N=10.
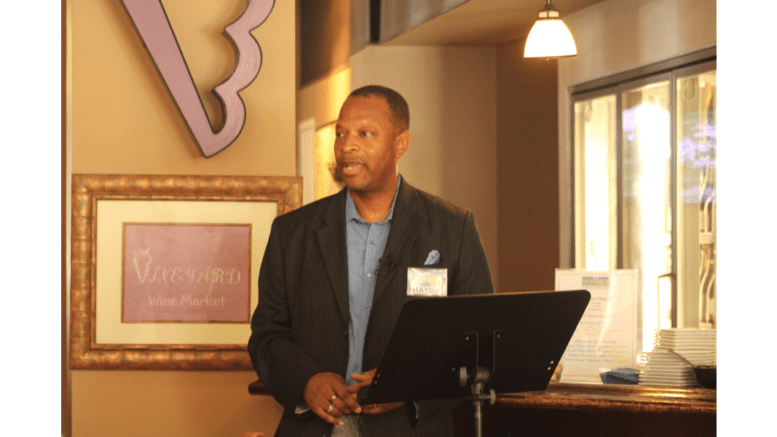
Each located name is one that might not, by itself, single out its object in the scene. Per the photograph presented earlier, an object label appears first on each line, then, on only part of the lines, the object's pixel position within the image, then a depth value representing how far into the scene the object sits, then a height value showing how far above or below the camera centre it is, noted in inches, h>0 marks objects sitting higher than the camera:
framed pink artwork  206.5 -0.1
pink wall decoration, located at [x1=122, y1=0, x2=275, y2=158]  200.7 +25.5
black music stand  125.4 -6.7
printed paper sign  201.0 -8.6
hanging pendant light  376.2 +54.2
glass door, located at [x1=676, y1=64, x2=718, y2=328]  387.2 +17.7
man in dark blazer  154.1 -0.6
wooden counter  170.9 -17.7
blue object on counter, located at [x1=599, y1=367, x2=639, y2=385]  193.0 -13.7
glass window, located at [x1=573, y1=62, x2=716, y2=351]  392.8 +21.0
